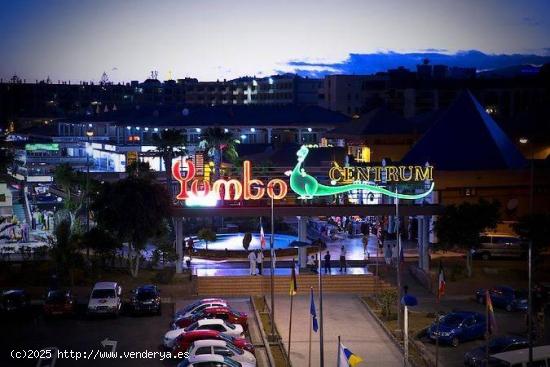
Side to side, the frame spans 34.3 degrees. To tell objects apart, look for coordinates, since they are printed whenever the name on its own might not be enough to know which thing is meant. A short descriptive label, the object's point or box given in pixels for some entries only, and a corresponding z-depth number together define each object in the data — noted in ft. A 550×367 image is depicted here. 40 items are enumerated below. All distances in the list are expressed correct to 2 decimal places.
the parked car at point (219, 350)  97.45
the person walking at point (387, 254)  157.69
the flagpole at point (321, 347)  89.24
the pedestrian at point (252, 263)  149.07
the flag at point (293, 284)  112.16
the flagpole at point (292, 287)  112.49
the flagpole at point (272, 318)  114.11
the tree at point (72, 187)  202.08
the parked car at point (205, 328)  108.17
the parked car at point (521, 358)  91.09
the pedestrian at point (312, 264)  154.74
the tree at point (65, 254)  143.43
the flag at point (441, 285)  112.68
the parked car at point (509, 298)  131.13
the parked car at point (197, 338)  105.09
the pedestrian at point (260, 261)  149.35
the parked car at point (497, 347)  99.45
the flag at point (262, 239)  145.79
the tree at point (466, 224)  145.18
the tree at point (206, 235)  175.83
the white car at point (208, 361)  91.50
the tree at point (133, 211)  146.20
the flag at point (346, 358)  80.33
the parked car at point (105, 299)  126.82
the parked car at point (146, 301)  128.47
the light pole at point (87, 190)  182.69
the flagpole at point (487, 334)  93.07
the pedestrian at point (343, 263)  155.84
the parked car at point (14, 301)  127.24
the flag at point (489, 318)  93.25
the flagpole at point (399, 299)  118.01
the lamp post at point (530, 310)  87.50
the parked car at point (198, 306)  120.57
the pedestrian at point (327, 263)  154.10
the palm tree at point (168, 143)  223.30
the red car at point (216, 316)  116.16
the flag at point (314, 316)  98.21
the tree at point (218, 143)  230.89
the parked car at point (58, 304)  126.93
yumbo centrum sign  152.76
